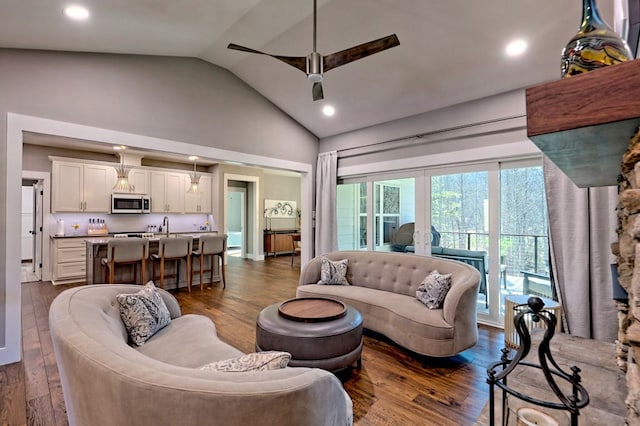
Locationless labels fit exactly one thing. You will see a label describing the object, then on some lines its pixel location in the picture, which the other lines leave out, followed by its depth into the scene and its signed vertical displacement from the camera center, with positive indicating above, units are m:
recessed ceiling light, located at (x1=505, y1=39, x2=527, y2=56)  3.02 +1.69
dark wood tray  2.53 -0.85
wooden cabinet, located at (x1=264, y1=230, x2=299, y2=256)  9.61 -0.86
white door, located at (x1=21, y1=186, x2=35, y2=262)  8.19 -0.18
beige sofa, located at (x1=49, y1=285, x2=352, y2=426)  0.91 -0.56
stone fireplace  0.82 -0.13
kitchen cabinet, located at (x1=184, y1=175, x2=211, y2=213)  7.92 +0.47
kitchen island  5.01 -0.95
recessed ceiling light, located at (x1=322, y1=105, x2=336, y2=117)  4.96 +1.74
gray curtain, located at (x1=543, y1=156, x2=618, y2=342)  2.94 -0.38
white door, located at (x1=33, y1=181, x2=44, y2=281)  6.27 -0.23
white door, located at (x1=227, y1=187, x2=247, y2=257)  11.80 -0.25
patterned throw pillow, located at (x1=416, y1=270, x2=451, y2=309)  3.09 -0.77
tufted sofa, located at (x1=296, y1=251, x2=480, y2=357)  2.76 -0.92
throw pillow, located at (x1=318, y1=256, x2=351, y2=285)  4.05 -0.76
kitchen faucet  7.04 -0.18
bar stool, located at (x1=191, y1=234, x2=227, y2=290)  5.71 -0.63
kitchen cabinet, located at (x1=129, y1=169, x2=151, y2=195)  7.01 +0.82
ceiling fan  2.45 +1.33
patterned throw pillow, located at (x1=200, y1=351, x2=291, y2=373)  1.20 -0.60
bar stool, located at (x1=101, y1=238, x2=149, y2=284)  4.73 -0.61
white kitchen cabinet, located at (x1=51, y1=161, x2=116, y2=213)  6.10 +0.62
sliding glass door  3.61 -0.09
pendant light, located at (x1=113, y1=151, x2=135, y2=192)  5.79 +0.71
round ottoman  2.31 -0.96
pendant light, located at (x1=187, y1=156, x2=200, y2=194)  6.76 +0.77
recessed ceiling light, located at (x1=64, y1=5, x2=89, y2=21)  2.45 +1.69
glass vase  0.95 +0.53
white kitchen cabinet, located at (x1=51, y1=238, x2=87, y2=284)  5.88 -0.86
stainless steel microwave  6.79 +0.30
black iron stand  0.89 -0.48
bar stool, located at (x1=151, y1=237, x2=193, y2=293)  5.25 -0.64
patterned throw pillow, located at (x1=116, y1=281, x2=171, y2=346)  2.08 -0.70
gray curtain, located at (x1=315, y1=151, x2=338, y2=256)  5.64 +0.17
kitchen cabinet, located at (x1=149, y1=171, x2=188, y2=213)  7.38 +0.60
